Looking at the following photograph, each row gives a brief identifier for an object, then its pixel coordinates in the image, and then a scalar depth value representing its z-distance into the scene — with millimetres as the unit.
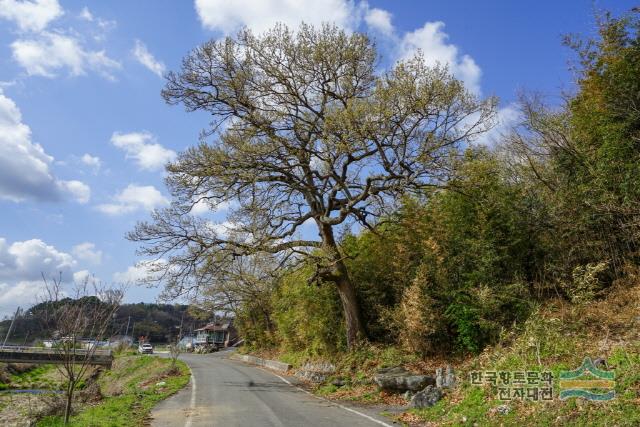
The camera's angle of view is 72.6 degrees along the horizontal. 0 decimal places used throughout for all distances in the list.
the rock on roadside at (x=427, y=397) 10594
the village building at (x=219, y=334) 86075
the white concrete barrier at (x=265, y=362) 25434
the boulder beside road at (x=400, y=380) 12266
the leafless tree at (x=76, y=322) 10750
